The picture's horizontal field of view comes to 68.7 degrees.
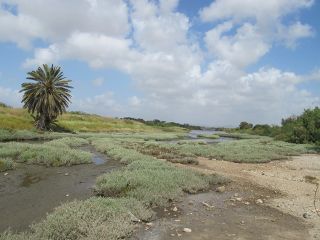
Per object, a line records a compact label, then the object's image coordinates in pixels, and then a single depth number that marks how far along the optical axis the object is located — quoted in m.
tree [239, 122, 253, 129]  99.85
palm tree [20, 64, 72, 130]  38.20
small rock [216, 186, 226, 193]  10.96
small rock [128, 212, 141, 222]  7.26
